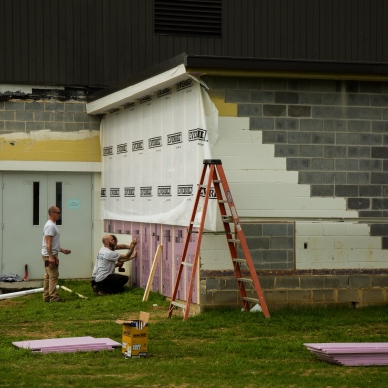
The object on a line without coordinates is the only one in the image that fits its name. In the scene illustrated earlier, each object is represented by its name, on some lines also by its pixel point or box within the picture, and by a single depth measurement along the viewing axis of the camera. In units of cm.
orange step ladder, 1308
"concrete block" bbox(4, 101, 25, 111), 1966
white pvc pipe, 1711
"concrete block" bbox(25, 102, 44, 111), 1977
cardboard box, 1027
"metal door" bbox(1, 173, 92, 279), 1978
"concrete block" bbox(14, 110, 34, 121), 1969
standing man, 1616
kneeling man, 1689
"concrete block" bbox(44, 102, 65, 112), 1984
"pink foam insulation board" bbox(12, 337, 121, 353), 1070
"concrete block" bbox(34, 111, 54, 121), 1978
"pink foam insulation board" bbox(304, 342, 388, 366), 980
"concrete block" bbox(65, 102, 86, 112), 1998
